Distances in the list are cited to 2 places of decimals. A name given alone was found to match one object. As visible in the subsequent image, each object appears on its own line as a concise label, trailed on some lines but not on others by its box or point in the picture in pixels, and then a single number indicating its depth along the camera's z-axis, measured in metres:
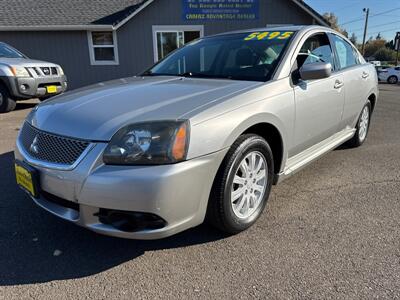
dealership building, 13.28
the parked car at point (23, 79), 7.73
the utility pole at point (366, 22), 44.03
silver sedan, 1.99
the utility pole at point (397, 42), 27.75
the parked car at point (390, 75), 24.41
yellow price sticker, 3.26
